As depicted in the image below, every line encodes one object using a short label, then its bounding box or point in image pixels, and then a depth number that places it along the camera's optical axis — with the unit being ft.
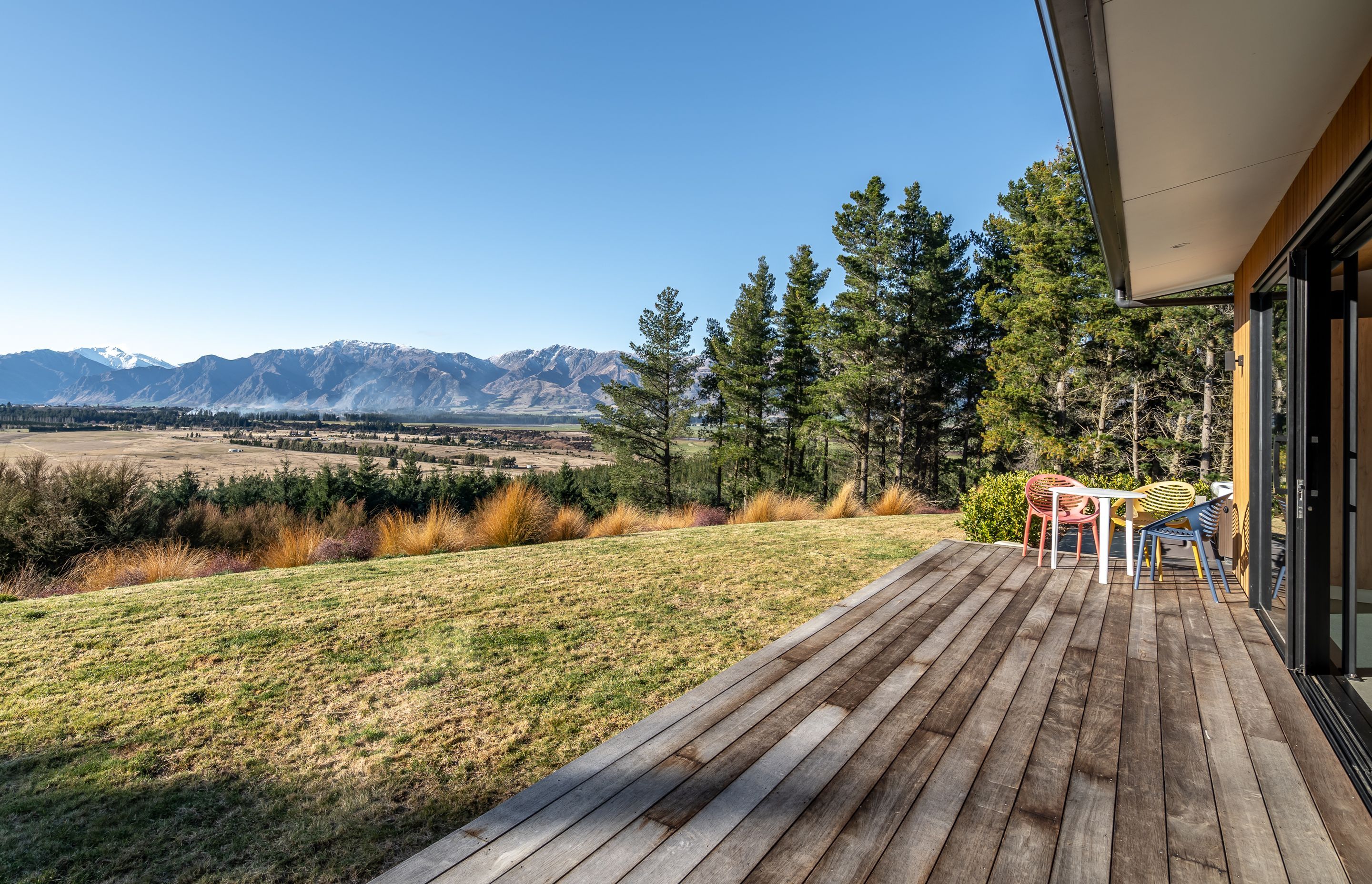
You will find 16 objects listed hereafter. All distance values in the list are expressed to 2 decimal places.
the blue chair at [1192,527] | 12.52
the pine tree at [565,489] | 96.84
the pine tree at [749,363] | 67.36
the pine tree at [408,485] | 88.28
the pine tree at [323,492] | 74.56
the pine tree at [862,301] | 53.83
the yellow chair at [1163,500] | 16.12
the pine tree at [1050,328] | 41.01
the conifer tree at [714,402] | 72.64
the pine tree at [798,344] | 65.87
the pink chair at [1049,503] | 14.88
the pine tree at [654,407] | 72.13
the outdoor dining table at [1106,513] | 13.42
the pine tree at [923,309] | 53.78
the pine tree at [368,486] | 83.41
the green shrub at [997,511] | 19.15
